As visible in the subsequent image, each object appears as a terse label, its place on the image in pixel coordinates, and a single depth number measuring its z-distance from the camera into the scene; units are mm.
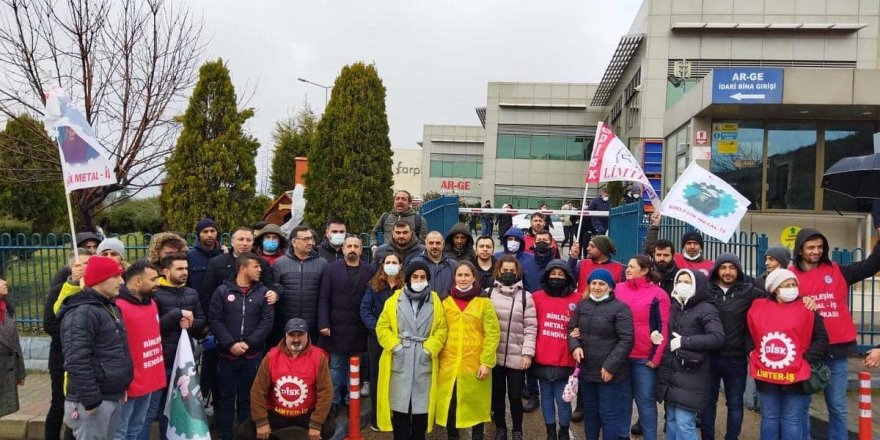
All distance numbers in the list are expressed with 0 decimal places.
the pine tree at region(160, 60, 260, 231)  9789
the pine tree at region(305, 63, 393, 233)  12562
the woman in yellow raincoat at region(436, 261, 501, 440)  5148
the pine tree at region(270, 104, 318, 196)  24750
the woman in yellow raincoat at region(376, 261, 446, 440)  5121
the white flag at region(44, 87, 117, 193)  5621
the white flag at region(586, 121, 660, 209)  7391
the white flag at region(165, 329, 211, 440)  4914
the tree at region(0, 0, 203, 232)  8289
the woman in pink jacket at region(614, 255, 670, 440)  4980
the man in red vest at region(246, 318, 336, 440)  5043
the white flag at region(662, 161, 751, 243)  6051
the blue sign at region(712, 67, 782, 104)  12258
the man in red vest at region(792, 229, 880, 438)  5043
